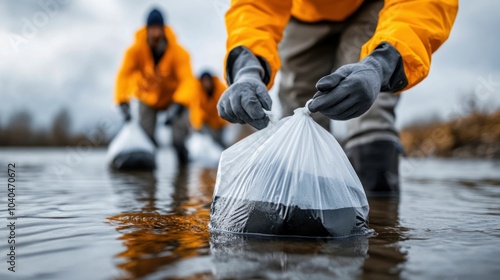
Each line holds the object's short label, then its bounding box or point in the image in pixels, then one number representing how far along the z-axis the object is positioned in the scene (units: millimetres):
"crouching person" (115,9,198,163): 6543
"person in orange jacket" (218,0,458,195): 1633
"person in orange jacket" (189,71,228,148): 9602
